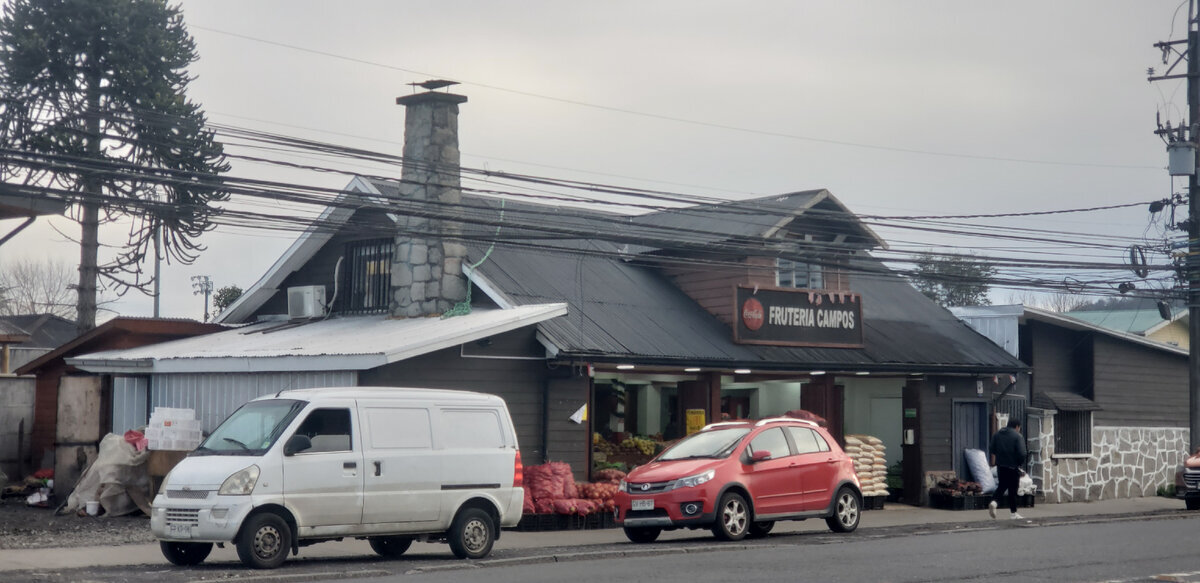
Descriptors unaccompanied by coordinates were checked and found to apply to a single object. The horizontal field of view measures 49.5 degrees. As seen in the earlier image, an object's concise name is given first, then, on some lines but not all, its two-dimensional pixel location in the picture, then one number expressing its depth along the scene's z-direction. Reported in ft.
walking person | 77.56
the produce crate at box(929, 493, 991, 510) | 89.61
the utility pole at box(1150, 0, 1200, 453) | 93.81
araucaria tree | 100.99
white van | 46.24
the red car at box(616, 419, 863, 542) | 59.62
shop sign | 83.97
